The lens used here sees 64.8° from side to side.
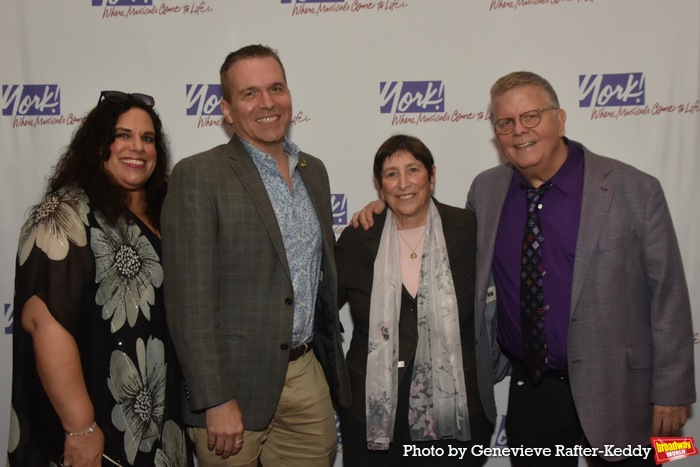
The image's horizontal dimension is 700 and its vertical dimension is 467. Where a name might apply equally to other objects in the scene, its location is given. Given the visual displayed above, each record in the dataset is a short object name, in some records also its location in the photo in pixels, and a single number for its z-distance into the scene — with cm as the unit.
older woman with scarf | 231
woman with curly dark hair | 179
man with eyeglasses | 212
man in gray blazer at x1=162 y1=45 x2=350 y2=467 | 197
